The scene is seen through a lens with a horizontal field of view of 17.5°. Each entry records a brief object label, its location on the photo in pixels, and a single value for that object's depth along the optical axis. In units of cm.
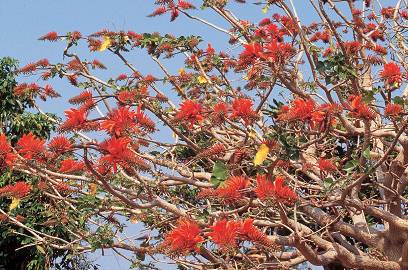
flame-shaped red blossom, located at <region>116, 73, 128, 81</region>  1213
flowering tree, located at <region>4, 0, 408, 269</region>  723
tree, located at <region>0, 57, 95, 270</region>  1351
